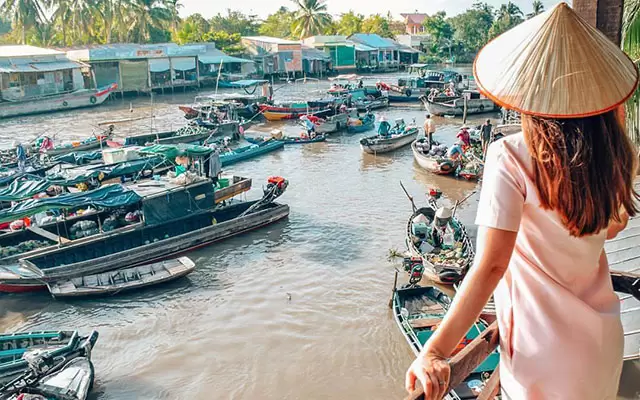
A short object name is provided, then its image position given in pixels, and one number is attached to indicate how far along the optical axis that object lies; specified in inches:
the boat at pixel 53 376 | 313.3
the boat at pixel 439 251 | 455.2
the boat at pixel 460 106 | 1326.3
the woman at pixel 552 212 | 56.6
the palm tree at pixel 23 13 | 1880.9
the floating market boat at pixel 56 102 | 1444.4
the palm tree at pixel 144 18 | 2101.4
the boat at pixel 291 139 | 1058.1
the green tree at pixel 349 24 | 3235.7
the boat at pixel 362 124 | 1195.3
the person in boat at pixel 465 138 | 909.9
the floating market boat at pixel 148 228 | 478.9
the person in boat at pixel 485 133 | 825.8
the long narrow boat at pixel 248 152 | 931.7
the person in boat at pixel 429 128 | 932.6
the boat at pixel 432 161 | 813.9
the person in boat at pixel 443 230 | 488.4
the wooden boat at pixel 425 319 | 297.9
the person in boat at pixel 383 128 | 1015.6
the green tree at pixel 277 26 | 3184.1
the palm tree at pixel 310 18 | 2740.4
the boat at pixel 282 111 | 1323.8
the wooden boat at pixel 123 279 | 465.4
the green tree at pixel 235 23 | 2711.6
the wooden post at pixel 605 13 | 189.5
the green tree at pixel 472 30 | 3016.7
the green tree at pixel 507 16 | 2961.1
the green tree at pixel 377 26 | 3152.1
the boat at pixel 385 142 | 969.5
